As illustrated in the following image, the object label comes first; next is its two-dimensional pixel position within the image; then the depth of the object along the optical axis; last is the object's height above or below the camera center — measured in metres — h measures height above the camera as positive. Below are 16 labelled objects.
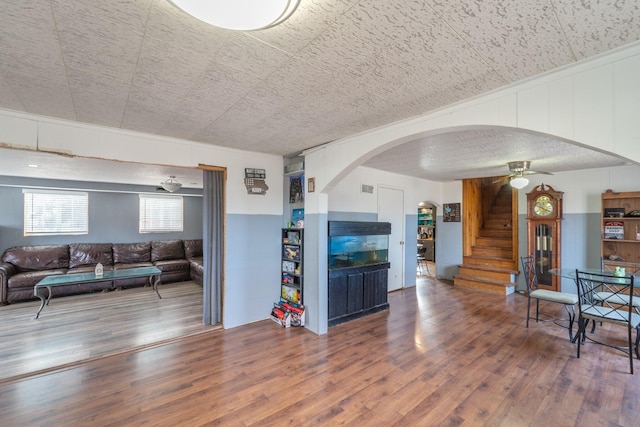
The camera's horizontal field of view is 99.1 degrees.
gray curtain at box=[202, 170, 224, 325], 3.76 -0.37
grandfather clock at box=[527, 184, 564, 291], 5.30 -0.31
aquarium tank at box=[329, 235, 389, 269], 3.89 -0.56
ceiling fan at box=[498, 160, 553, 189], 4.31 +0.71
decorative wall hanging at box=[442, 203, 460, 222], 6.67 +0.06
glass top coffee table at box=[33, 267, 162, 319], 4.09 -1.03
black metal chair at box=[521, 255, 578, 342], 3.46 -1.10
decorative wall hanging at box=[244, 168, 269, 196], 3.88 +0.48
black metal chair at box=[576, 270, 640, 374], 2.75 -1.05
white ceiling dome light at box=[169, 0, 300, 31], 1.00 +0.78
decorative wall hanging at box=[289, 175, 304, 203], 3.95 +0.38
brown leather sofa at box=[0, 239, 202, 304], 4.70 -1.02
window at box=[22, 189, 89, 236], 5.60 +0.04
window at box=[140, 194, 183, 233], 6.78 +0.03
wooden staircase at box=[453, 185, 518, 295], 5.71 -1.02
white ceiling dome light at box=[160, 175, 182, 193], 5.56 +0.62
